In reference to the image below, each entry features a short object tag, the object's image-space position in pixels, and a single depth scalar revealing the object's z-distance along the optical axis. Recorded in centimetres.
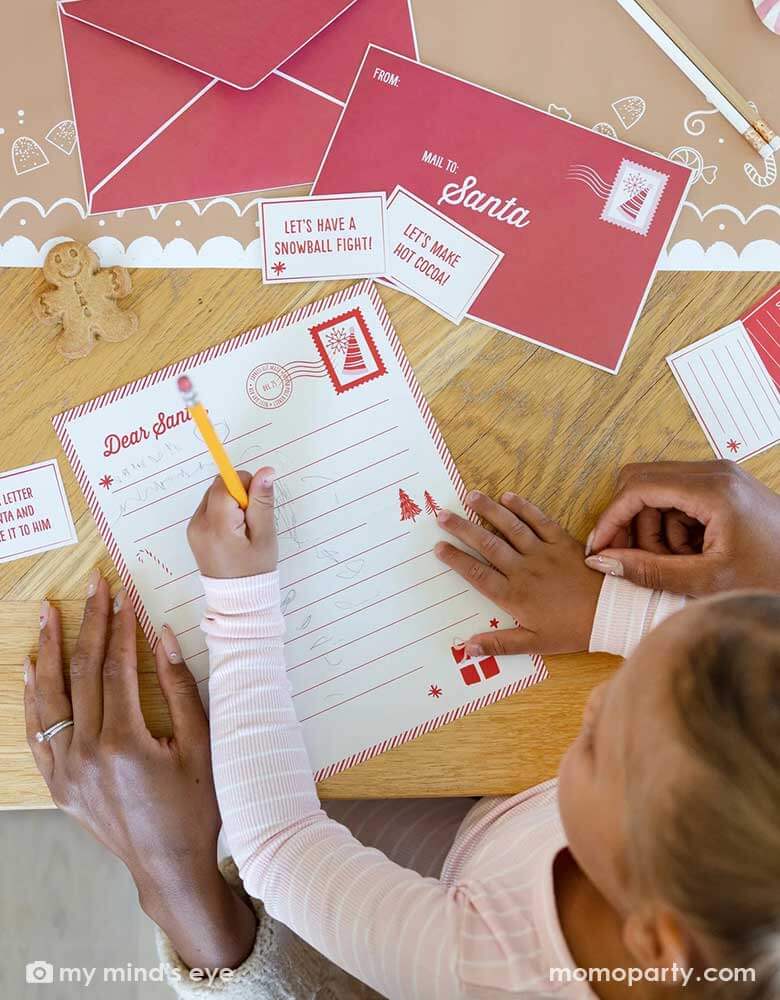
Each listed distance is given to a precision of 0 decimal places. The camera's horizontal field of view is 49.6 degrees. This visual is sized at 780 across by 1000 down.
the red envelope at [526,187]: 81
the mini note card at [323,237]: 81
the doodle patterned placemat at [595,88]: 81
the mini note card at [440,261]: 81
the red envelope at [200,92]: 80
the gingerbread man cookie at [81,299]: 77
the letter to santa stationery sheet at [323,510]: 77
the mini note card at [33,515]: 78
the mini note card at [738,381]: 81
